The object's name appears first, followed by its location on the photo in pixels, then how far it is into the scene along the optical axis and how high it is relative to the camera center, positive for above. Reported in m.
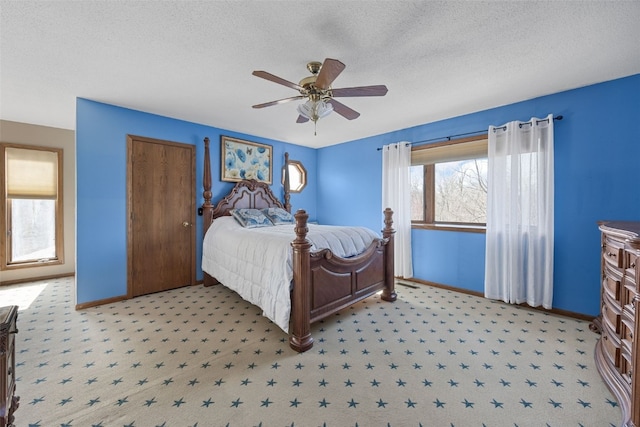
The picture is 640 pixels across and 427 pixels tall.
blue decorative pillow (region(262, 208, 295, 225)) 4.21 -0.05
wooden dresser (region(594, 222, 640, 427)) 1.38 -0.66
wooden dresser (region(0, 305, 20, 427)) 1.02 -0.55
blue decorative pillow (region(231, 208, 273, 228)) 3.83 -0.08
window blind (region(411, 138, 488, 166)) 3.51 +0.86
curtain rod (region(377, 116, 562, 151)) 2.94 +1.06
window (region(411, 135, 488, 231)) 3.65 +0.41
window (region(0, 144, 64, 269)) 3.89 +0.11
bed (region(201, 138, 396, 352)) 2.26 -0.59
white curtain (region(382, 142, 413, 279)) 4.10 +0.21
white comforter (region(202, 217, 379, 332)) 2.35 -0.45
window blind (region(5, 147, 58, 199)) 3.90 +0.60
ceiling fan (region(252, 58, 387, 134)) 1.81 +0.95
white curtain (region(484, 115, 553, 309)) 2.94 -0.02
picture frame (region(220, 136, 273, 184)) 4.30 +0.90
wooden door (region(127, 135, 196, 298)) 3.49 -0.03
